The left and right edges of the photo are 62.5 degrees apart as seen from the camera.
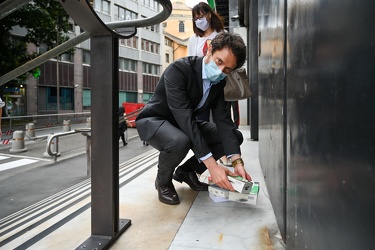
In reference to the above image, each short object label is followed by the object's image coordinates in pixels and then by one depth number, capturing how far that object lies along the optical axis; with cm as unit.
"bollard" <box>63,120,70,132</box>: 1329
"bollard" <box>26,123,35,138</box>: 1075
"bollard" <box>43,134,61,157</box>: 712
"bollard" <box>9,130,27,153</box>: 858
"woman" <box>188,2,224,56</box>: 327
